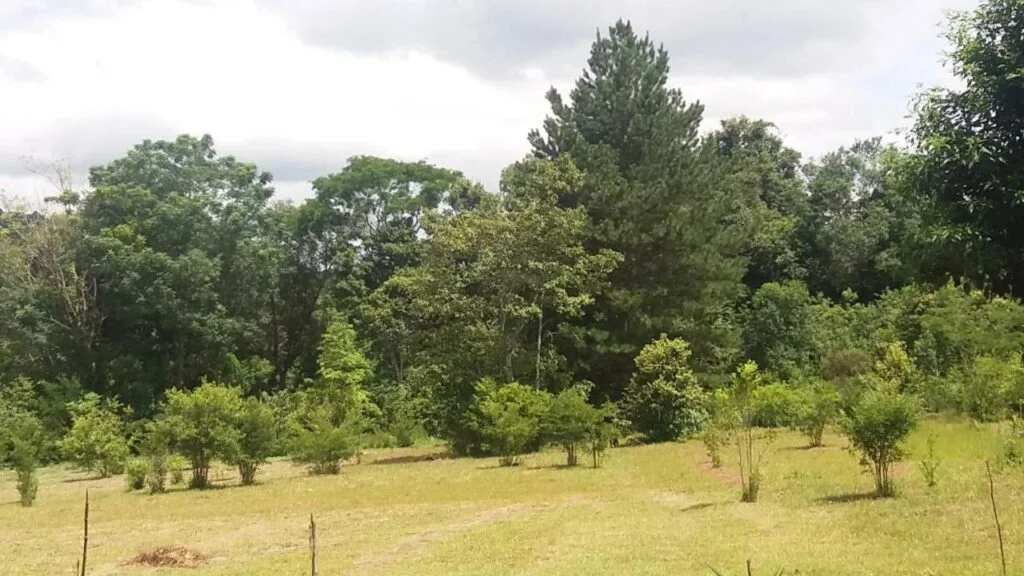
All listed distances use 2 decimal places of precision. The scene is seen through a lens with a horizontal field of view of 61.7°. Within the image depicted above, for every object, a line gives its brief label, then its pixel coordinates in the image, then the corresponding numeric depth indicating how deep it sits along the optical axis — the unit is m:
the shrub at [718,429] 16.05
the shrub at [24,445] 19.56
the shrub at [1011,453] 13.73
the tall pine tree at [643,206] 28.34
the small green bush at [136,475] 21.48
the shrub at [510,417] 22.69
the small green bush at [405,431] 32.66
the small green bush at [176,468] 21.66
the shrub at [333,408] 22.88
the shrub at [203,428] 21.34
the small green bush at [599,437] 21.41
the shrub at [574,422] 21.27
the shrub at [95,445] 26.09
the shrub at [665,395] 26.78
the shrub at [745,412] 13.72
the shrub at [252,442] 21.58
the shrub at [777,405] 25.84
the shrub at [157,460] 20.84
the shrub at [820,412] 22.03
